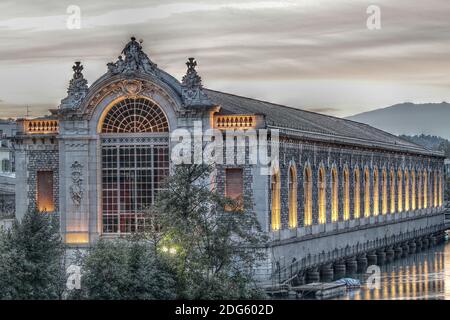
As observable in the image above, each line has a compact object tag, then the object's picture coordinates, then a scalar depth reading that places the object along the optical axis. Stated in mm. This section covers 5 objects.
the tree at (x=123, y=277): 59469
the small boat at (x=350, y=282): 88125
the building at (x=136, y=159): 78688
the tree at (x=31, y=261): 60219
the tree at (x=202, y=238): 59656
